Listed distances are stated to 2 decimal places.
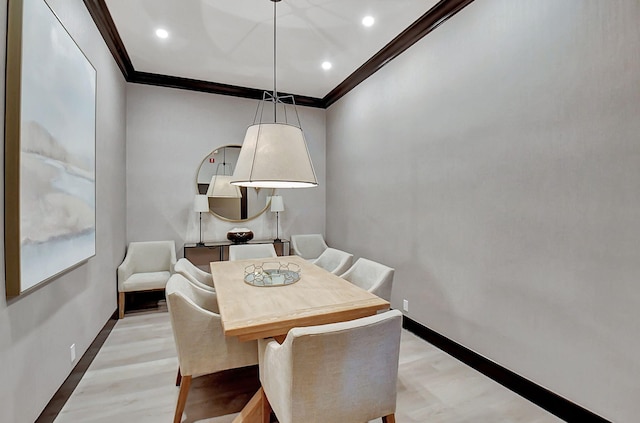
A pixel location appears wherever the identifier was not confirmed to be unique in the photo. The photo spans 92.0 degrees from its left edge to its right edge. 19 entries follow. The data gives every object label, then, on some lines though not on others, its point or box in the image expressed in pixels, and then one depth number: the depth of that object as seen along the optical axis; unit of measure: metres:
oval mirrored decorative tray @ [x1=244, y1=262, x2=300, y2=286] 2.25
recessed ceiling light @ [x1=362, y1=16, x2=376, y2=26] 2.86
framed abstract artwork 1.42
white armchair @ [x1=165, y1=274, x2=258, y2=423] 1.66
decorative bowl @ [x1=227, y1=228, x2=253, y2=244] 4.38
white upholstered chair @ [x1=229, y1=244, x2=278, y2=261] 3.67
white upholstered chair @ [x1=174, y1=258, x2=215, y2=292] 2.53
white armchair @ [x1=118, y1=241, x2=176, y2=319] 3.49
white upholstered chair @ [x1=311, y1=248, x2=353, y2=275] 3.04
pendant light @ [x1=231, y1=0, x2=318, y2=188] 2.01
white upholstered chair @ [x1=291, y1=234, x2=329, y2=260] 4.62
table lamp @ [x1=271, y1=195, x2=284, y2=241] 4.55
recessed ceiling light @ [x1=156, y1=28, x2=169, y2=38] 3.05
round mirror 4.46
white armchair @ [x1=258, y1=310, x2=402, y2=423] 1.19
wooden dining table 1.52
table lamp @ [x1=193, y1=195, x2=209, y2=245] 4.17
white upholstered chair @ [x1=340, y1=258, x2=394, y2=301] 2.27
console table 4.21
